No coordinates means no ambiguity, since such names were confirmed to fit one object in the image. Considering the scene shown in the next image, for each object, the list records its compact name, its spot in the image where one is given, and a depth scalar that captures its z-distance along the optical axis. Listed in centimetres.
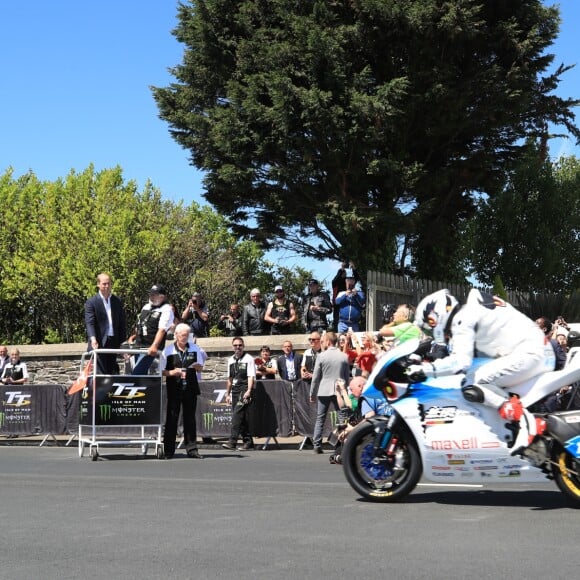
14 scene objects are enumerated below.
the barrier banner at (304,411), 1811
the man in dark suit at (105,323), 1509
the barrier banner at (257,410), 1844
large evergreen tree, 2588
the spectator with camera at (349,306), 2130
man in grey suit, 1620
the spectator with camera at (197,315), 2259
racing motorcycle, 847
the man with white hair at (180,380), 1512
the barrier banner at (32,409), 2025
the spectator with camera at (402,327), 1259
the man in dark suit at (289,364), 1967
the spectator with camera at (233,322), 2327
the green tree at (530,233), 3619
